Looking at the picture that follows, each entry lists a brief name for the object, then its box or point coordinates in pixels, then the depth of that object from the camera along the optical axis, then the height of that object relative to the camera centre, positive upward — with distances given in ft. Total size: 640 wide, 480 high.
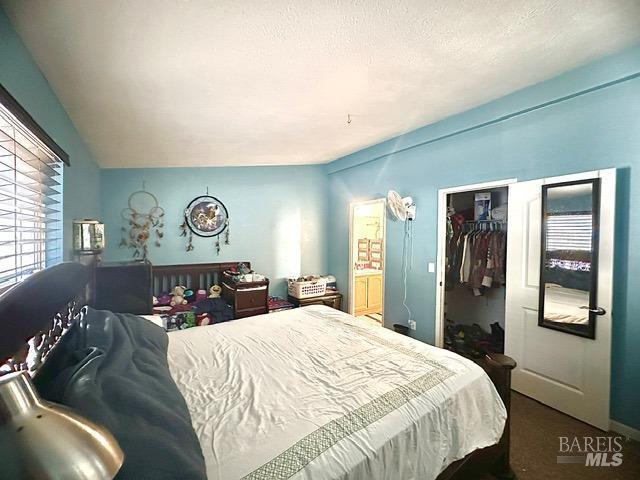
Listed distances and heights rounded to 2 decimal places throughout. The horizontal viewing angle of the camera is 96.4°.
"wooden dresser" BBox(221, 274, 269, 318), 11.72 -2.65
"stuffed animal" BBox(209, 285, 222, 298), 12.69 -2.59
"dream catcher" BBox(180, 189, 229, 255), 12.98 +0.62
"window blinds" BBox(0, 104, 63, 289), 3.85 +0.46
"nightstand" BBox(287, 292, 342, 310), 13.87 -3.27
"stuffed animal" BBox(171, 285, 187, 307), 11.62 -2.64
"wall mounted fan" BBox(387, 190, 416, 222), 11.14 +1.18
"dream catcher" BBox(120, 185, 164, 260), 12.07 +0.38
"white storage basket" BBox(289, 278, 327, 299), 13.83 -2.64
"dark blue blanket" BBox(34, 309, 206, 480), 2.47 -1.76
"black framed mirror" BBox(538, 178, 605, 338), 6.70 -0.46
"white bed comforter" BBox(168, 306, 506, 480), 3.27 -2.47
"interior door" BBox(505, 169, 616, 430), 6.51 -2.16
